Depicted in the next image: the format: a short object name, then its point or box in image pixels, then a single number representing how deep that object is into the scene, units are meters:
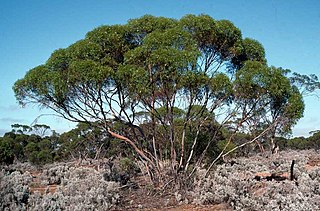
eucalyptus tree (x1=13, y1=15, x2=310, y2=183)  10.68
